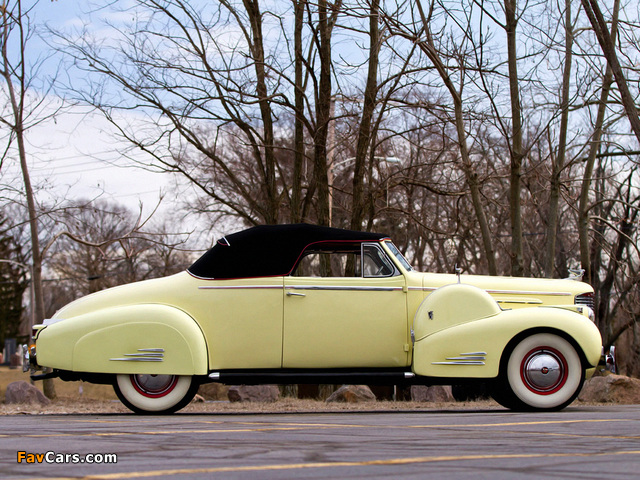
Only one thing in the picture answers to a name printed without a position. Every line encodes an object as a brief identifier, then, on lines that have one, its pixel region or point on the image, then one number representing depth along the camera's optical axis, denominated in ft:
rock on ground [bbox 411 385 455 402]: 53.16
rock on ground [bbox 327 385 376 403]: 46.01
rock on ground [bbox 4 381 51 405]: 55.06
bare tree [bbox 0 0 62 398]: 61.21
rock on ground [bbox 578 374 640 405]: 41.39
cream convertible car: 28.27
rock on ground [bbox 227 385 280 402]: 57.72
